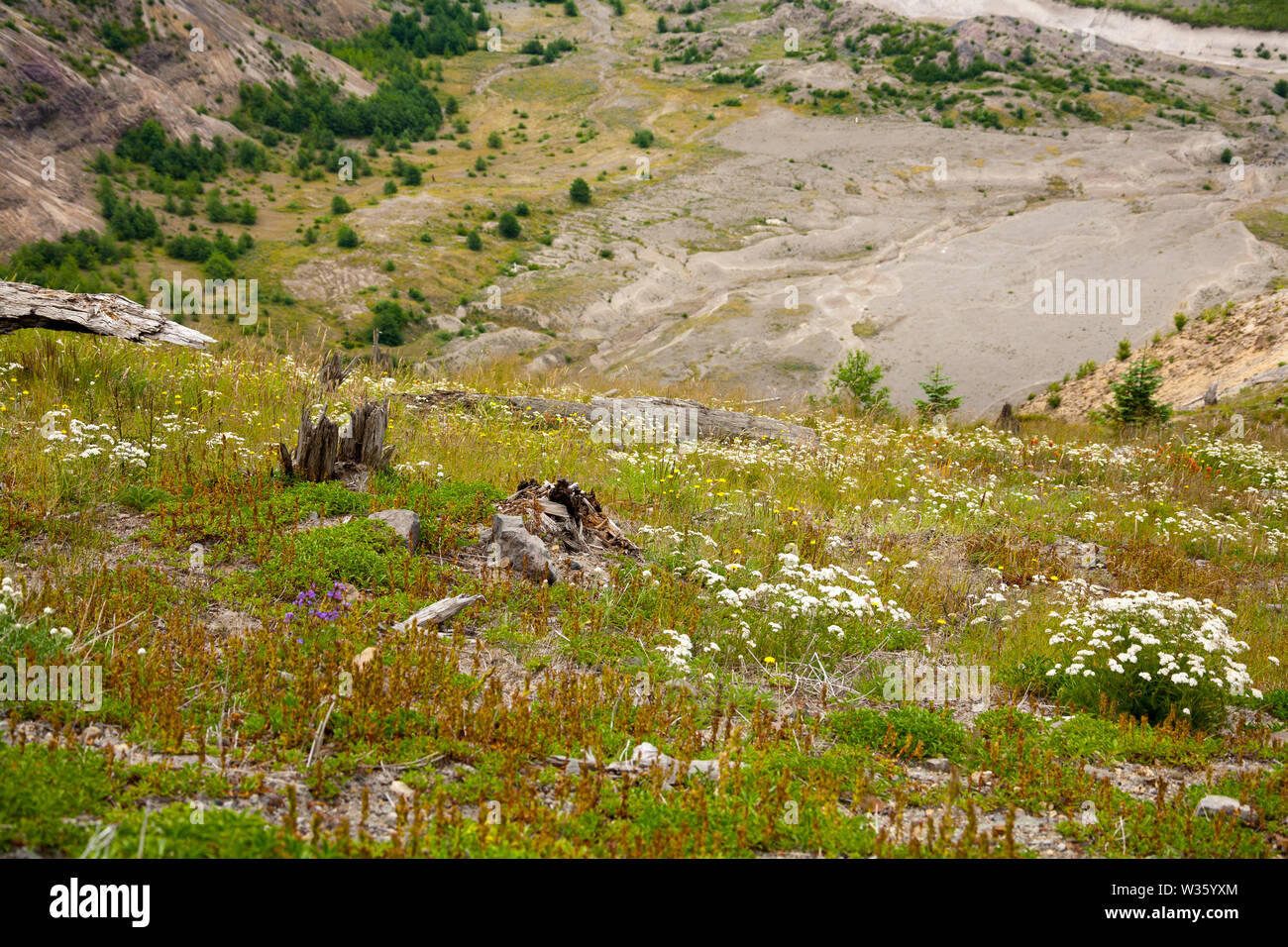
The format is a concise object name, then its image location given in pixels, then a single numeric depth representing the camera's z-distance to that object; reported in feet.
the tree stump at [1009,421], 58.95
